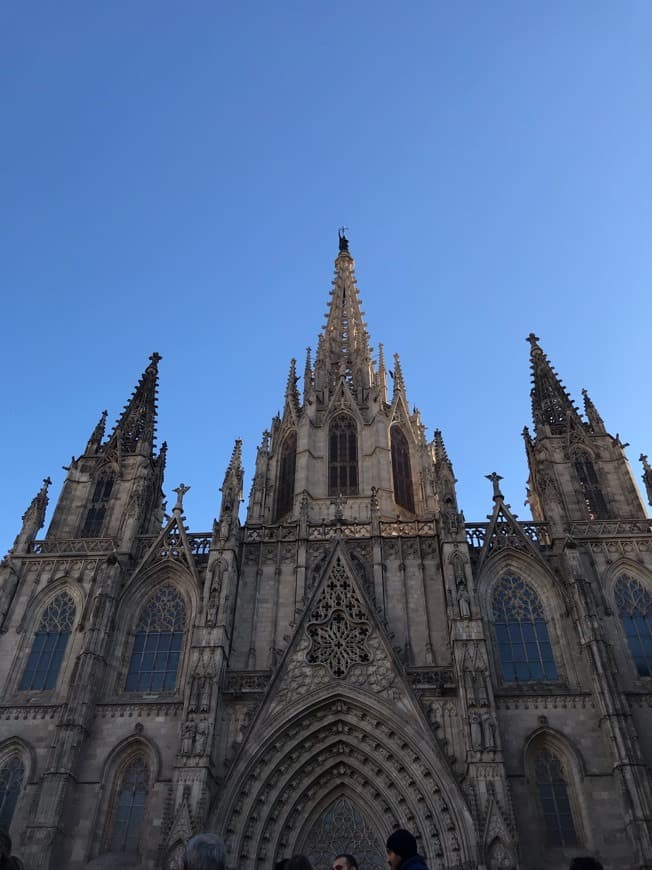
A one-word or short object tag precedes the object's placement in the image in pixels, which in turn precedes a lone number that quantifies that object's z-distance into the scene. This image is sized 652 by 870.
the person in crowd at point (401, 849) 5.51
